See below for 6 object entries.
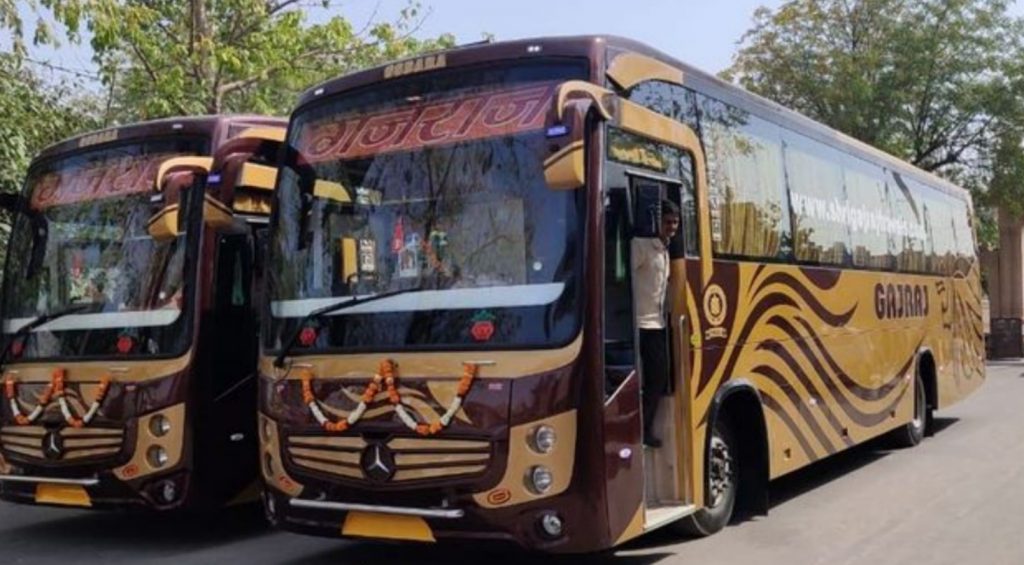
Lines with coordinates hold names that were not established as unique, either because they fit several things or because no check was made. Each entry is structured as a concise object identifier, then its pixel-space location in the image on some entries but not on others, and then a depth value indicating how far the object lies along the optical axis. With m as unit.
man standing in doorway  6.64
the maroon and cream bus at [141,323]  7.63
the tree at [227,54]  15.89
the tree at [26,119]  13.06
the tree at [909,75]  25.72
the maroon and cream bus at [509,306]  5.83
